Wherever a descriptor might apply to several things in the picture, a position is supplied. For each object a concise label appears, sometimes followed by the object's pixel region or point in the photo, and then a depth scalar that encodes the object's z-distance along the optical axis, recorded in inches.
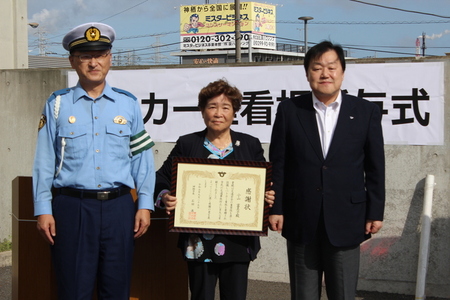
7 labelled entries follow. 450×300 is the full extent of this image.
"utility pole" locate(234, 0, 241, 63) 1121.4
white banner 224.8
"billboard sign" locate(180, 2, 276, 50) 2856.8
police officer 129.0
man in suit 132.2
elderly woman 136.1
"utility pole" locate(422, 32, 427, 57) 2888.8
